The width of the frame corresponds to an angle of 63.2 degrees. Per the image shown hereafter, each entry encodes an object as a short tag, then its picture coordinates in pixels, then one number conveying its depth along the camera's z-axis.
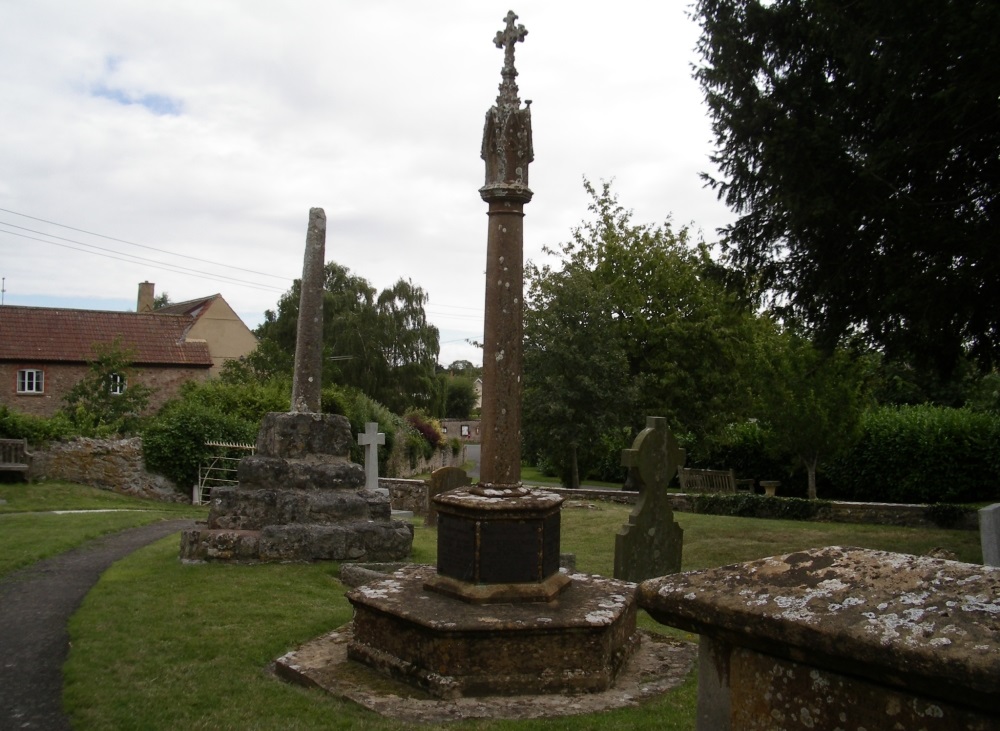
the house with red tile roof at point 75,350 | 33.38
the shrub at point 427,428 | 42.34
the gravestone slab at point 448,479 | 16.72
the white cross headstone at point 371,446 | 17.97
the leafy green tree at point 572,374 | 26.88
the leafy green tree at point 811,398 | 21.08
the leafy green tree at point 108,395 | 27.42
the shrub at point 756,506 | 17.88
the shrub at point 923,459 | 24.66
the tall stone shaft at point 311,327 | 13.07
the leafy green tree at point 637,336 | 27.17
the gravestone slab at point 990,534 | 7.09
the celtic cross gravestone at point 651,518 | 10.25
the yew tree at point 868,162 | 9.74
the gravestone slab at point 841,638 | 1.74
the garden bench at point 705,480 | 24.11
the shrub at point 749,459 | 28.59
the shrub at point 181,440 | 23.78
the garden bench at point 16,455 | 21.69
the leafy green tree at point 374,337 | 44.62
